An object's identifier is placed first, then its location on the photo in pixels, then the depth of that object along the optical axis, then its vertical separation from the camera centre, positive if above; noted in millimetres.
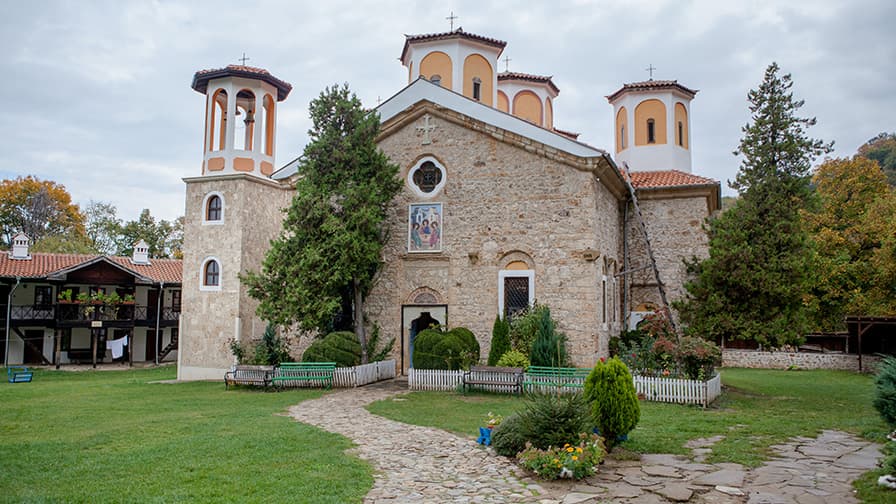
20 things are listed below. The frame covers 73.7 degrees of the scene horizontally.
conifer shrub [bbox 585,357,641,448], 8055 -1278
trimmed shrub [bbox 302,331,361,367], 15641 -1237
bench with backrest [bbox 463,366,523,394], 13508 -1657
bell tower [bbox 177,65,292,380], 18891 +2553
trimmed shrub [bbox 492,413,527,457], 7809 -1766
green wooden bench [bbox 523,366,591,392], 13000 -1615
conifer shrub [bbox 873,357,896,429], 7773 -1120
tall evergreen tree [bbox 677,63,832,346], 17203 +1820
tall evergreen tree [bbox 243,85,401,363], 15758 +2163
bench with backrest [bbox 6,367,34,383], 20073 -2541
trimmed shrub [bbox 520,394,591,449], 7348 -1451
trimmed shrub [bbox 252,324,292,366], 17109 -1349
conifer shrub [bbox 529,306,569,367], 14594 -1008
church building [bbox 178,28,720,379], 16094 +2651
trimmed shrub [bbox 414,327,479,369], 14969 -1172
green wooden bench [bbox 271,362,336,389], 15109 -1777
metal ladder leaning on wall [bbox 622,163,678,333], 19500 +2364
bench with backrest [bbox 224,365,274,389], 15250 -1847
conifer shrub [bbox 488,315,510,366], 15211 -955
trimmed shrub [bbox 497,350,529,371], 14750 -1361
